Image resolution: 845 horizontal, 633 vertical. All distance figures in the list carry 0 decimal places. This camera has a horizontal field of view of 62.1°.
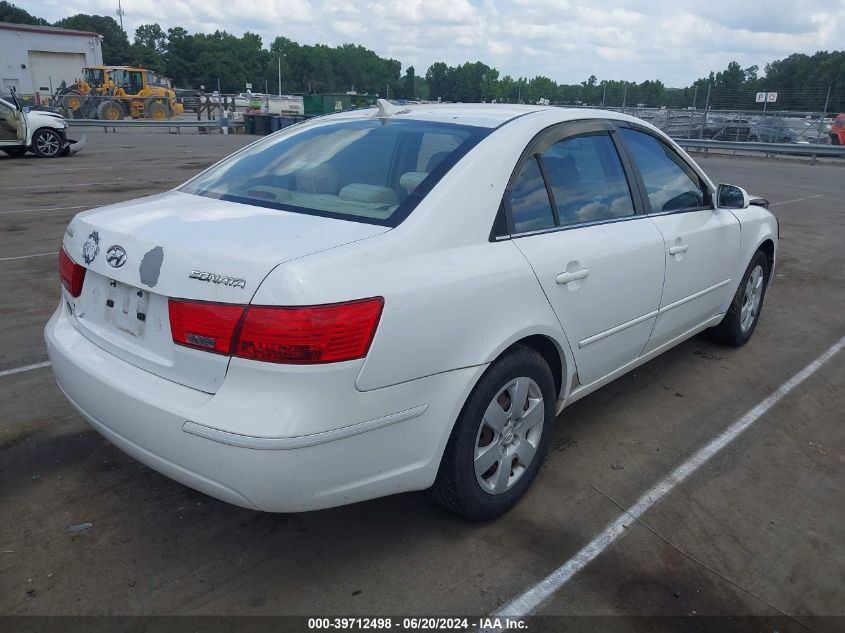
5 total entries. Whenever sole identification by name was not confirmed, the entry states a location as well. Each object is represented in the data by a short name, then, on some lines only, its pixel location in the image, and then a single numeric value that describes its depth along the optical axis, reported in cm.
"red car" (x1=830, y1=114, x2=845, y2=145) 2580
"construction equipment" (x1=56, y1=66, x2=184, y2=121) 3603
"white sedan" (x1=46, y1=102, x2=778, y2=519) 226
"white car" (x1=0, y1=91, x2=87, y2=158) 1714
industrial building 5719
